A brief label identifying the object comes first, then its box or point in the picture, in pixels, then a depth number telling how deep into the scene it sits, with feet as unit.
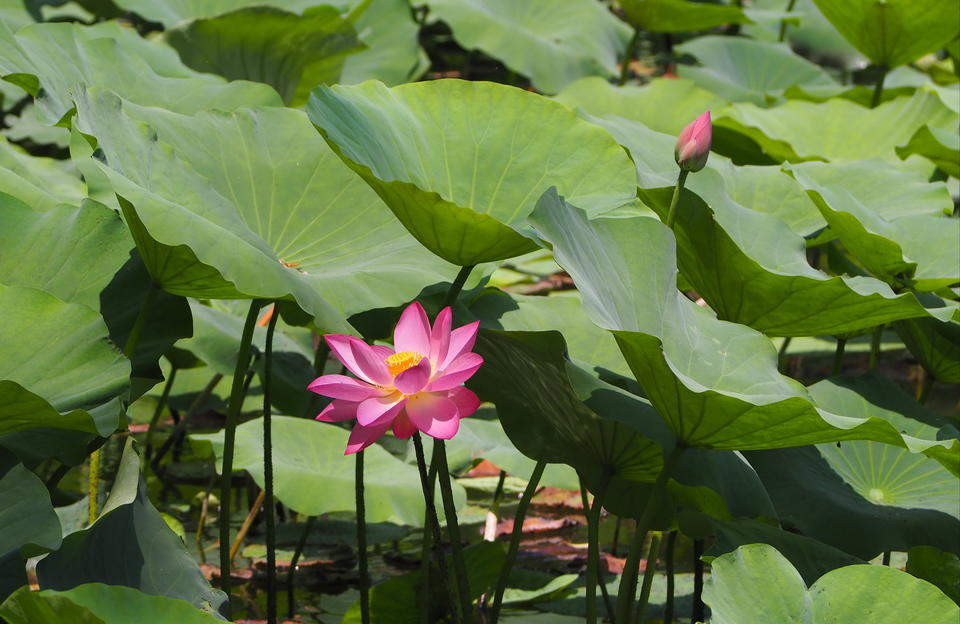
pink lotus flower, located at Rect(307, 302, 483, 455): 20.38
